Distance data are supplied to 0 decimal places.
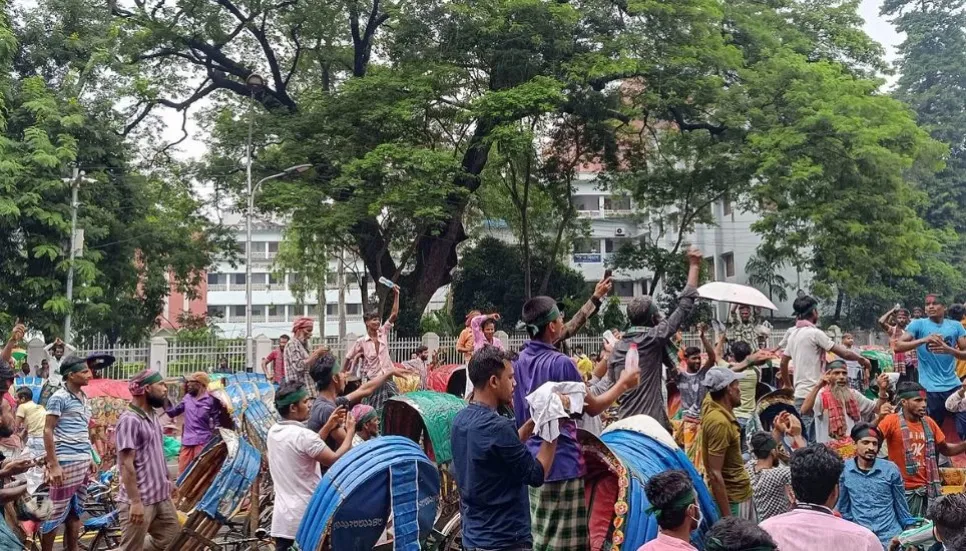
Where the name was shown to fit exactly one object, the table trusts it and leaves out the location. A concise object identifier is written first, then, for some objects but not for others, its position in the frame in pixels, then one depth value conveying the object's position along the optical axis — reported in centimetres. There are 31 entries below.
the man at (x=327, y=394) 603
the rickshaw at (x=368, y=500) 514
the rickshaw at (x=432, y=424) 693
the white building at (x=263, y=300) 6406
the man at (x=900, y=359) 1135
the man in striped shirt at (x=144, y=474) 620
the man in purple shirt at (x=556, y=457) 485
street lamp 2458
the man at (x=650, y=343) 648
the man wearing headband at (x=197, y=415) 894
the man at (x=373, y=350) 1037
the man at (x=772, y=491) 579
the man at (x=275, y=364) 1399
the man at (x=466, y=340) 967
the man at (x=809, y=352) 834
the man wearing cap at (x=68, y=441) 720
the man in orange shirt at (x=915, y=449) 709
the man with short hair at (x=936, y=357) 923
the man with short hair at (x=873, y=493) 609
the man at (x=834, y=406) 791
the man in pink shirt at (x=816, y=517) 375
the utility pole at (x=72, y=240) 2195
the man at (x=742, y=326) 1590
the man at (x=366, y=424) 719
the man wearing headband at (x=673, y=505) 381
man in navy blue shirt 429
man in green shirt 545
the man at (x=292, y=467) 544
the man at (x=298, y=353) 1020
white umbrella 866
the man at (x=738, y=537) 331
